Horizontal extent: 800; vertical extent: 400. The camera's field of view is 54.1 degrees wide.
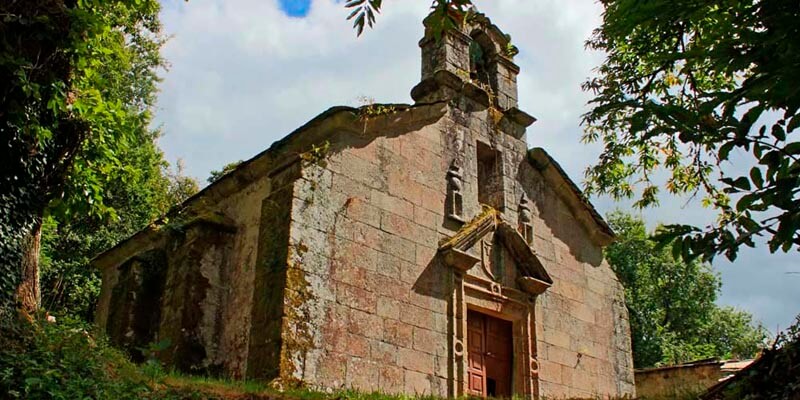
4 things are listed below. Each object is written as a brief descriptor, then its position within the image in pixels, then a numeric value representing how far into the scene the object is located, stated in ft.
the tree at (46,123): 28.07
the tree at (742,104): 14.23
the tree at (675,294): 106.01
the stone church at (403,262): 34.91
